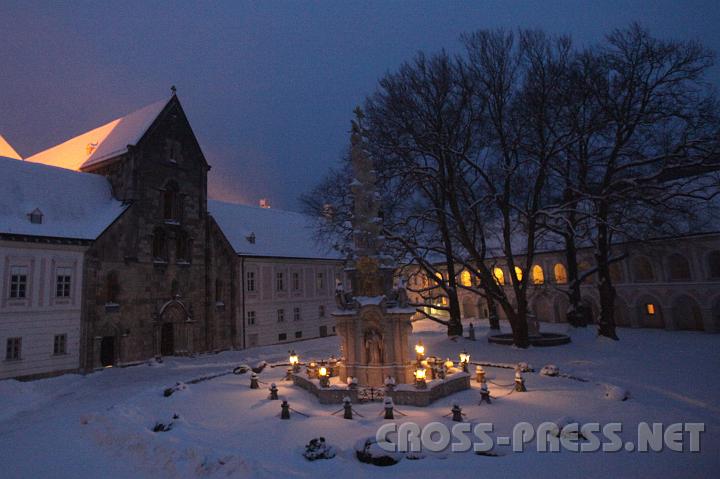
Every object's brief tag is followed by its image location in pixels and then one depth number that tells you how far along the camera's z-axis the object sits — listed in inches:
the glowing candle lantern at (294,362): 732.5
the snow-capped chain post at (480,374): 626.9
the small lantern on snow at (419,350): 710.0
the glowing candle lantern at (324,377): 578.2
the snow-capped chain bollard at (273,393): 583.2
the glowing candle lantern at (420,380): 547.8
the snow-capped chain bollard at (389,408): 472.4
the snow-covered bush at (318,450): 353.4
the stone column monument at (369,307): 613.6
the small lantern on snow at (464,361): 674.8
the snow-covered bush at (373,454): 343.0
